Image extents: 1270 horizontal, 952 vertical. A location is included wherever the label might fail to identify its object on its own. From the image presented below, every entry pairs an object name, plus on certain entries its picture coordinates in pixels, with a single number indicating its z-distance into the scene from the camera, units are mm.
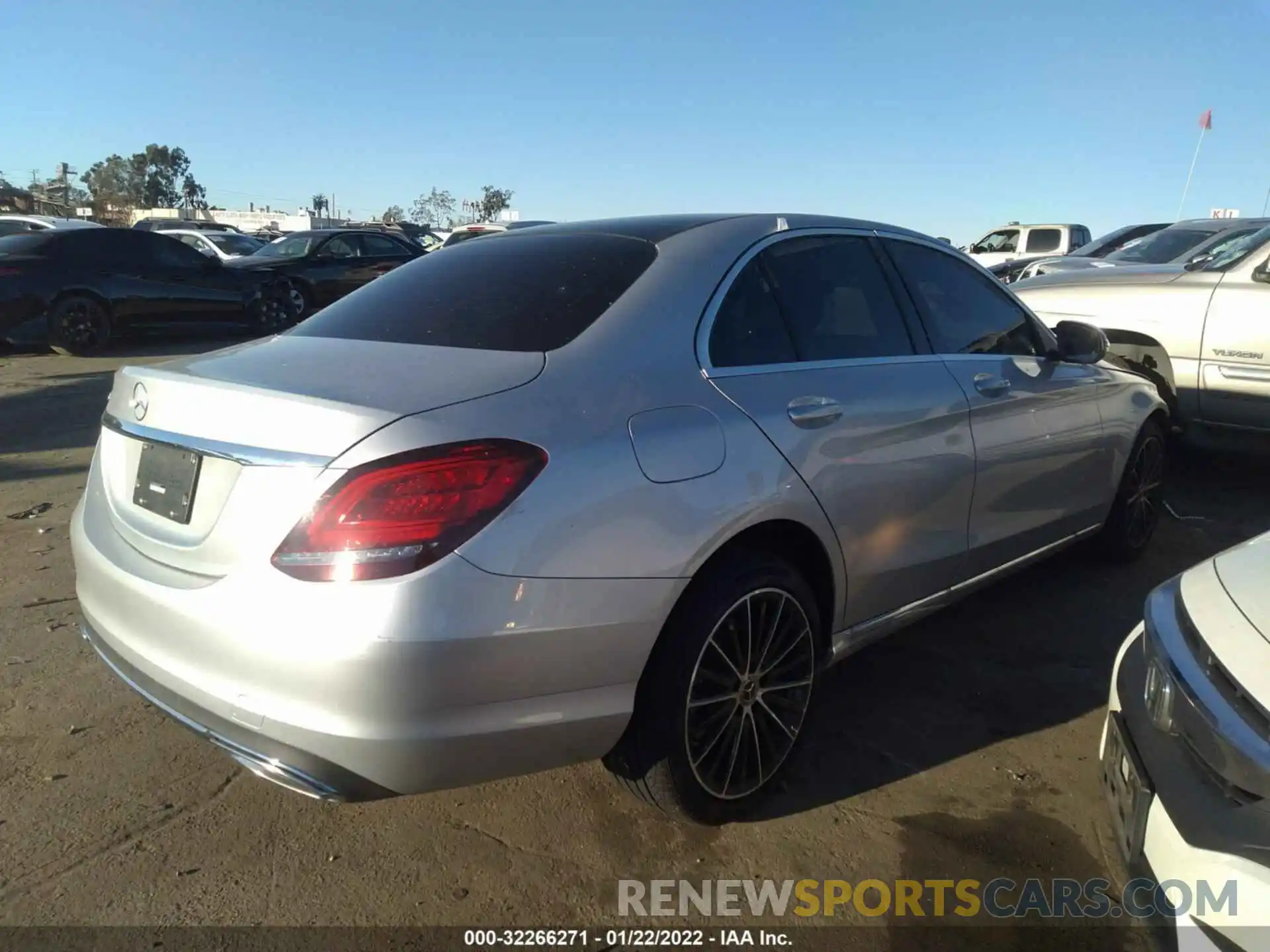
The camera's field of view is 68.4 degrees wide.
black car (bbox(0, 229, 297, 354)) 10008
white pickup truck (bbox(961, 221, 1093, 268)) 18391
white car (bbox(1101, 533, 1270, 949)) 1671
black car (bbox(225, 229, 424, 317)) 13250
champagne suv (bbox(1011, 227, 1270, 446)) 5480
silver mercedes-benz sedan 1942
